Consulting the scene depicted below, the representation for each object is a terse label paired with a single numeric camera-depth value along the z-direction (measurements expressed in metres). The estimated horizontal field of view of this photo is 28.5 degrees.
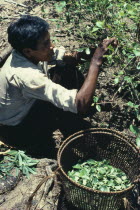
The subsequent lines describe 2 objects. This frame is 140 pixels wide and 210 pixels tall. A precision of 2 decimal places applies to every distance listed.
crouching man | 2.20
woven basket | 2.13
